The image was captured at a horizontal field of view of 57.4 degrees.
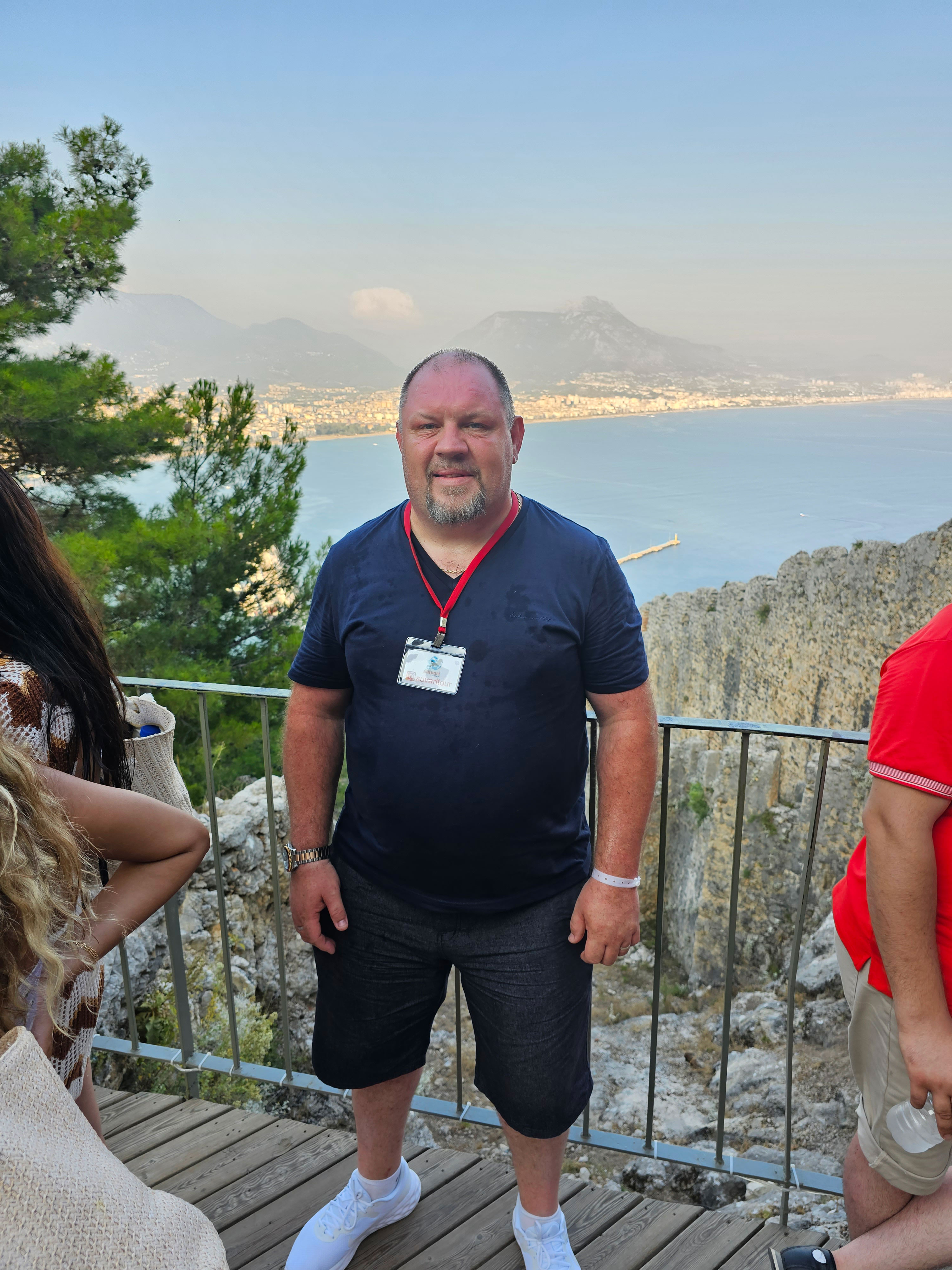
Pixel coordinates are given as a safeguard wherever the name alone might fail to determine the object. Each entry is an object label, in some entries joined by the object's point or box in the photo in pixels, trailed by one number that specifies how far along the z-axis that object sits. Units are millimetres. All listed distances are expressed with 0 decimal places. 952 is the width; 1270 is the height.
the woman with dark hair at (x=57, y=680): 947
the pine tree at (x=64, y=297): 8867
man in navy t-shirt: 1283
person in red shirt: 1045
